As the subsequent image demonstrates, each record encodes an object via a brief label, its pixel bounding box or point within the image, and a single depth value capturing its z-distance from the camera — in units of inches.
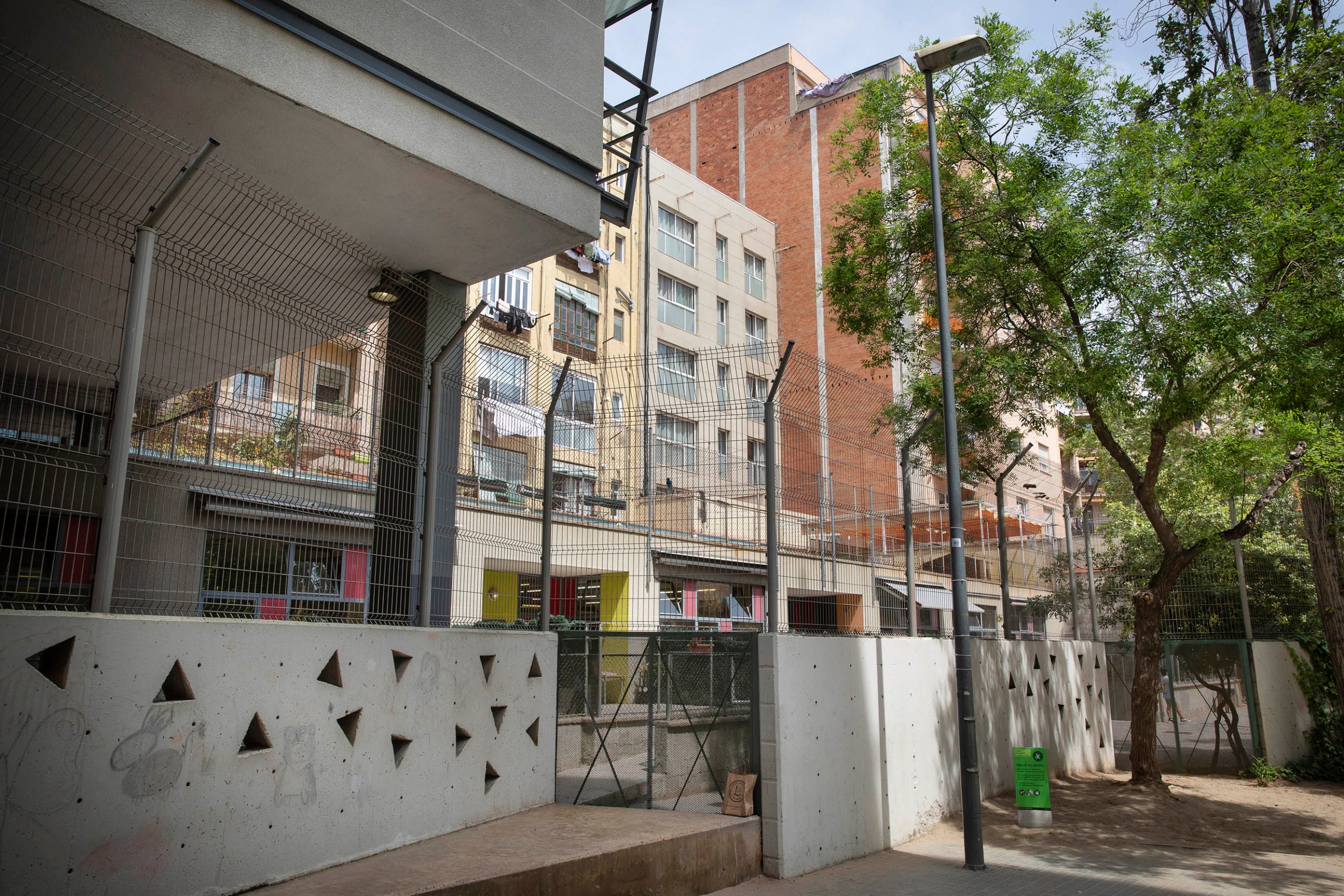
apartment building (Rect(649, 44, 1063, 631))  1456.7
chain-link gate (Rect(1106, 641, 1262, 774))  581.3
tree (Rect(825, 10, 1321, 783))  427.8
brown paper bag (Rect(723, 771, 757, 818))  305.7
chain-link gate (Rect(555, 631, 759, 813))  320.2
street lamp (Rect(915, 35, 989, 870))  333.7
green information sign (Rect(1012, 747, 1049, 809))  414.9
